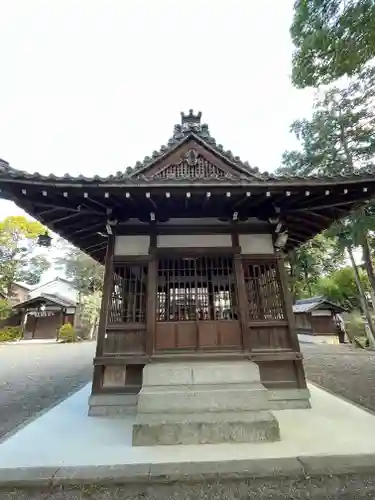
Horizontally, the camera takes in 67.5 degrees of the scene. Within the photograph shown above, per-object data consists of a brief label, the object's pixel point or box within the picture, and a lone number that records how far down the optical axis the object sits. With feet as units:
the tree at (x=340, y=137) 40.04
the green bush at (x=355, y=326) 68.80
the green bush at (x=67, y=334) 75.31
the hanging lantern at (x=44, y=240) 18.81
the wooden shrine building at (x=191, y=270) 14.40
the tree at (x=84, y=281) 82.07
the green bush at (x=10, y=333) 78.38
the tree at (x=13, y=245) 86.89
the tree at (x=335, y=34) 15.64
